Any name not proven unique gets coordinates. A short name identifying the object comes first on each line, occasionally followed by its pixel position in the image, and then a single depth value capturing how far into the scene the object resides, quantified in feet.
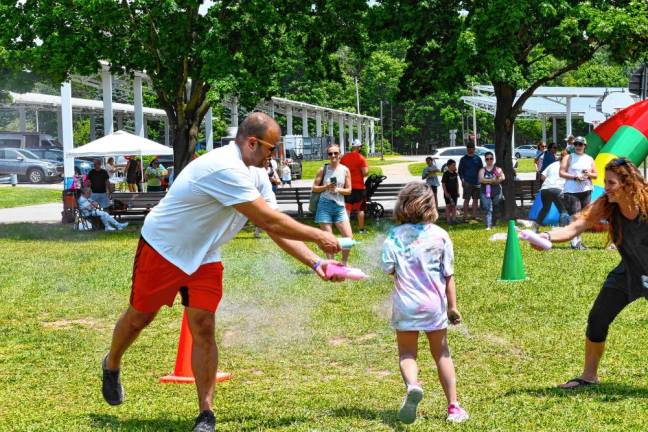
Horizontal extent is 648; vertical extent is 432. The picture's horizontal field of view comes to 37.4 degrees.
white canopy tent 88.43
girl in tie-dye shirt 17.71
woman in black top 19.12
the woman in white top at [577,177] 49.55
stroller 74.64
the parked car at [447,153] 171.83
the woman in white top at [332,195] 41.34
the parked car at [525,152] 258.98
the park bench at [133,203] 77.24
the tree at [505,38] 61.77
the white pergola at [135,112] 113.24
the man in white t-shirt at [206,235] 16.83
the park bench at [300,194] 79.15
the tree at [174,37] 66.54
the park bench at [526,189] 80.48
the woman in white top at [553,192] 51.44
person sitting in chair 73.15
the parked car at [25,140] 170.81
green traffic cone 38.73
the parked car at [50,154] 157.69
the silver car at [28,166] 151.84
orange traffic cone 23.21
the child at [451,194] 69.97
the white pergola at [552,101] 170.40
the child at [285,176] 119.14
